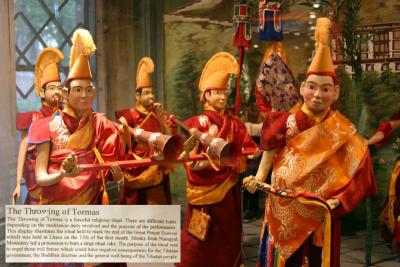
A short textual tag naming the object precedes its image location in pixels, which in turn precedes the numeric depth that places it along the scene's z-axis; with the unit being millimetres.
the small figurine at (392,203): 842
